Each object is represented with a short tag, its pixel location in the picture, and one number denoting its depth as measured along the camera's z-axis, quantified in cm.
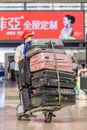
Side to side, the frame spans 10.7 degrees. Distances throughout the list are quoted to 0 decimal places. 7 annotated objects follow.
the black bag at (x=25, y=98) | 864
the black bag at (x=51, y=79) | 805
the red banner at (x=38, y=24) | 3559
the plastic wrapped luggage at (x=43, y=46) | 842
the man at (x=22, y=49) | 911
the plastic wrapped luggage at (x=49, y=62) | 817
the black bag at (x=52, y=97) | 812
